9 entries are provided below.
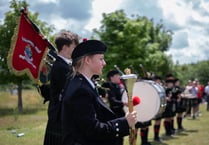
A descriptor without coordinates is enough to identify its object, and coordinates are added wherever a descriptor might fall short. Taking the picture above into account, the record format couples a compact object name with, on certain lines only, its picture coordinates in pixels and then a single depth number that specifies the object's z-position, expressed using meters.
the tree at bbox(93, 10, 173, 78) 31.58
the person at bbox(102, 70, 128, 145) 7.69
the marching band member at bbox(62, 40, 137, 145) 2.63
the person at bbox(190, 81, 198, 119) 16.86
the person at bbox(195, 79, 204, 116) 17.48
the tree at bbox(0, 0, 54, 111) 18.64
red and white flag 4.95
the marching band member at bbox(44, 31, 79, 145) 3.88
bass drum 7.73
